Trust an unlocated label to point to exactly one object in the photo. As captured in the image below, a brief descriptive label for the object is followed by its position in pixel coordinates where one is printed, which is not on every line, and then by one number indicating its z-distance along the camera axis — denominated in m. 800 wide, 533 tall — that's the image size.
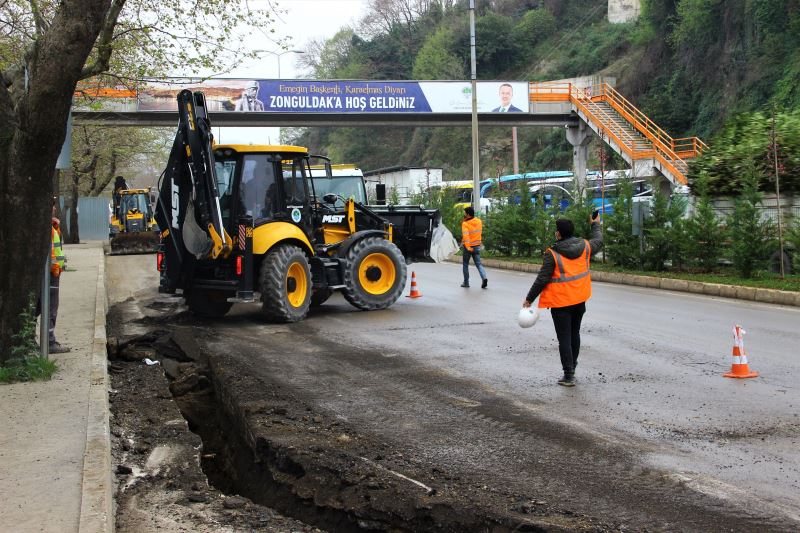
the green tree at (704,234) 18.70
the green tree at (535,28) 72.75
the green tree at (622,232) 21.05
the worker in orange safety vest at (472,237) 19.14
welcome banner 39.00
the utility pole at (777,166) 17.16
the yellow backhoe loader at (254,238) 12.87
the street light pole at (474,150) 31.69
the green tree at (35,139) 8.52
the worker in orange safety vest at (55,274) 11.07
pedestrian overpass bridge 37.59
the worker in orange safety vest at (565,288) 8.91
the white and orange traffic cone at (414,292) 17.31
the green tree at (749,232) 17.36
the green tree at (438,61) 71.88
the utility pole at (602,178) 23.35
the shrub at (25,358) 9.07
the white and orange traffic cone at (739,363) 8.95
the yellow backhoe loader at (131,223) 36.94
